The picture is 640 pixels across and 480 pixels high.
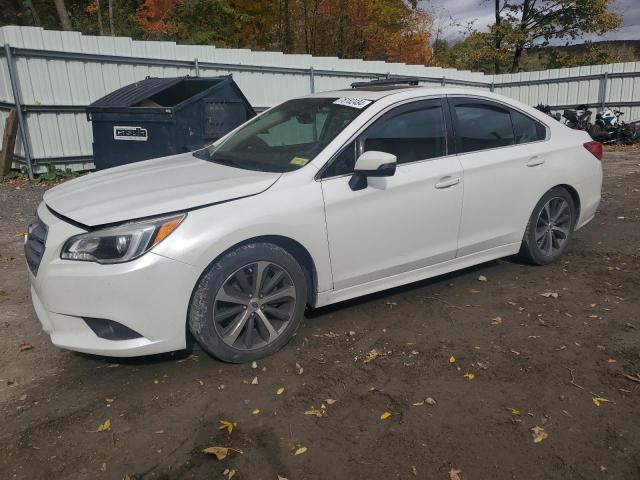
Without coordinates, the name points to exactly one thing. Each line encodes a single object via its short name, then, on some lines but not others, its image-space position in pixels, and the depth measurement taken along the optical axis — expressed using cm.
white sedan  295
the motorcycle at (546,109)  1568
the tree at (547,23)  2406
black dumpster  741
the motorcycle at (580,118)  1529
